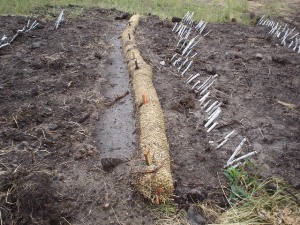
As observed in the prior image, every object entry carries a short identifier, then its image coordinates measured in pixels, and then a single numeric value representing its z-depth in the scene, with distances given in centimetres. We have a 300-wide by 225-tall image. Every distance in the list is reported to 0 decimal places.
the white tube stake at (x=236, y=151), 308
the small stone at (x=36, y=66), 489
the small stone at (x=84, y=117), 374
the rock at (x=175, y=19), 770
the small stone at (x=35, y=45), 562
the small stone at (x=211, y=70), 499
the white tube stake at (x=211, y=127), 362
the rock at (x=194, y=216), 254
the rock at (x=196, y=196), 271
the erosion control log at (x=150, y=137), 267
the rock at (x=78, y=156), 310
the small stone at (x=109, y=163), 297
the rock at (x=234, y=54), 558
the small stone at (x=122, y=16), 783
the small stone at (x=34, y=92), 419
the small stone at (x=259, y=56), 548
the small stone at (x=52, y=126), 351
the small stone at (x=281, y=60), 533
